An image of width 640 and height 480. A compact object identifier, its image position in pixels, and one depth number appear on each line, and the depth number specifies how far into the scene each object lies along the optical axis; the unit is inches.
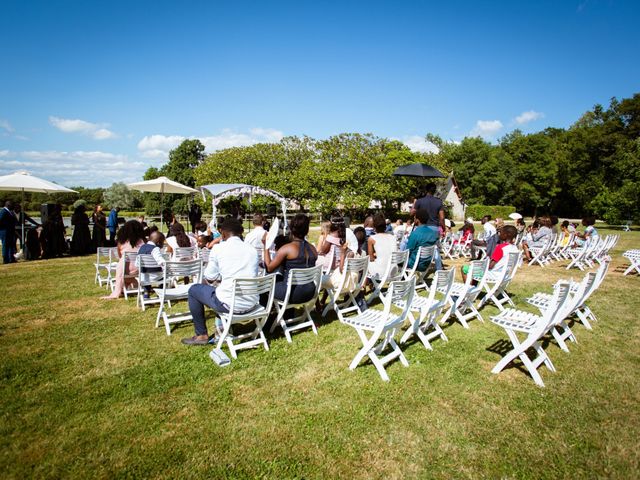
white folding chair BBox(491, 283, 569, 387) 149.9
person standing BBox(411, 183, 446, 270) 329.1
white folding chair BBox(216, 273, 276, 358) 165.3
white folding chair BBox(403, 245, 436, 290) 277.8
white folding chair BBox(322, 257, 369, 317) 215.9
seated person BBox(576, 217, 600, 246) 462.0
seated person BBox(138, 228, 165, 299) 240.5
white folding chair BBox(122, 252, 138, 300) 267.0
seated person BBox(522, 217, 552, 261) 447.4
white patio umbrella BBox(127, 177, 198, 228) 533.6
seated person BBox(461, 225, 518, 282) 255.8
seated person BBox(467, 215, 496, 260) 426.0
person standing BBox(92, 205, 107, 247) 520.1
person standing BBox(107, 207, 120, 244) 554.3
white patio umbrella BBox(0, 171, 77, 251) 451.8
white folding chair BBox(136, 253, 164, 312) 238.0
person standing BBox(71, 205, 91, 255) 507.5
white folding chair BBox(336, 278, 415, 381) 152.1
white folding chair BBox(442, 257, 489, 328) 214.7
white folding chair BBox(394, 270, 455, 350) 181.6
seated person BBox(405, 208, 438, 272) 281.1
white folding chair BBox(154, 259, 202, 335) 206.2
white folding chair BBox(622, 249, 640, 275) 382.6
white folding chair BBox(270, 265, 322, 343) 186.4
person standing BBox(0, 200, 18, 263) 431.2
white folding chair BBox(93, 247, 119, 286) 302.7
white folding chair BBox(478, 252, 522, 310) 236.7
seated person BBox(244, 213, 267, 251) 277.3
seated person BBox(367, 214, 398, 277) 262.2
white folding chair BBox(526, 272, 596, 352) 177.3
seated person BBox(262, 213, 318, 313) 193.0
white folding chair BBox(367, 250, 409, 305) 255.8
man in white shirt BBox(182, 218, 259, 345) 171.3
